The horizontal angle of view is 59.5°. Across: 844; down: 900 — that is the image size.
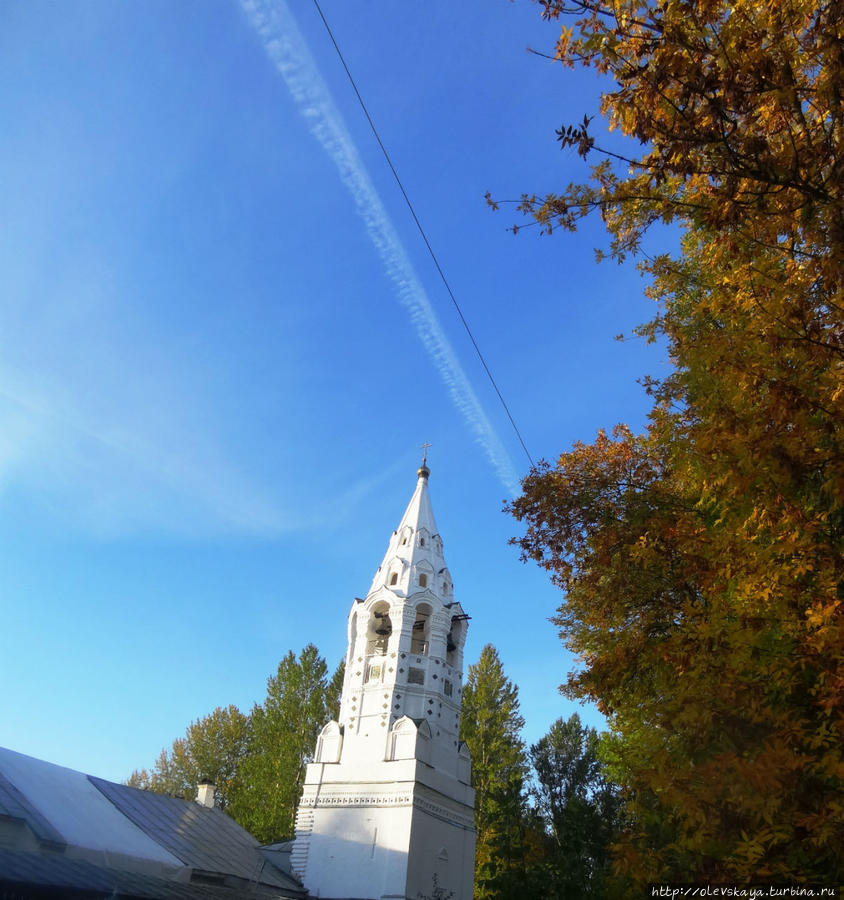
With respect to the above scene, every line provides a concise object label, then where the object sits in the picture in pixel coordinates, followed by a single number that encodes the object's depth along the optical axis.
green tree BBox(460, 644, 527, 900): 29.89
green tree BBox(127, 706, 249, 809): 34.34
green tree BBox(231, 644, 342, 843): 28.16
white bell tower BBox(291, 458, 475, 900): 19.19
